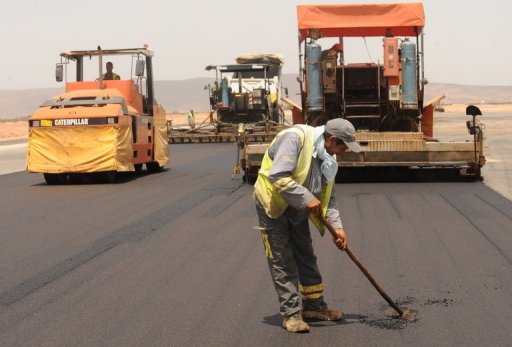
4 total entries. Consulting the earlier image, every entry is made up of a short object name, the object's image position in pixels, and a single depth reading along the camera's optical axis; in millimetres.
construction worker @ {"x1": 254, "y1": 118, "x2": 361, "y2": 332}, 5281
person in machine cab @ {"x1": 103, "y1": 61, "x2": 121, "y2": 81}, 17828
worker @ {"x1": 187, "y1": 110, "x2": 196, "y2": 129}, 36500
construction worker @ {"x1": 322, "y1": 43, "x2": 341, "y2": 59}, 15945
